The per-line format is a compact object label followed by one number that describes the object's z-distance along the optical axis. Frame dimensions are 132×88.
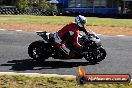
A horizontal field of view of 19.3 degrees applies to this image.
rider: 11.46
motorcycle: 11.60
